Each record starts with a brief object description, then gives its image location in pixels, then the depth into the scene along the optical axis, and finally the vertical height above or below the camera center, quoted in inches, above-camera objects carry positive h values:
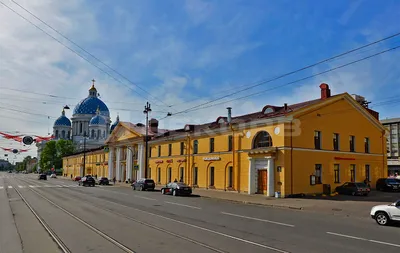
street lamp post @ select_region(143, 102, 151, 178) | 1557.6 +219.9
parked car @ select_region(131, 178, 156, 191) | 1559.5 -122.1
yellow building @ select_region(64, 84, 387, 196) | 1168.8 +38.8
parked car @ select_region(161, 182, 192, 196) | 1242.6 -113.5
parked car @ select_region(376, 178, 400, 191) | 1395.2 -99.5
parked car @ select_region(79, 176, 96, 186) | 1957.2 -133.9
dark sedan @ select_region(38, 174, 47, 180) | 2864.2 -165.1
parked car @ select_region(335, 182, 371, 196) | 1186.6 -101.2
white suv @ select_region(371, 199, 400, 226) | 570.6 -90.2
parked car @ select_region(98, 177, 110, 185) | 2168.7 -147.9
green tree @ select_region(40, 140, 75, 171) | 4503.0 +68.6
